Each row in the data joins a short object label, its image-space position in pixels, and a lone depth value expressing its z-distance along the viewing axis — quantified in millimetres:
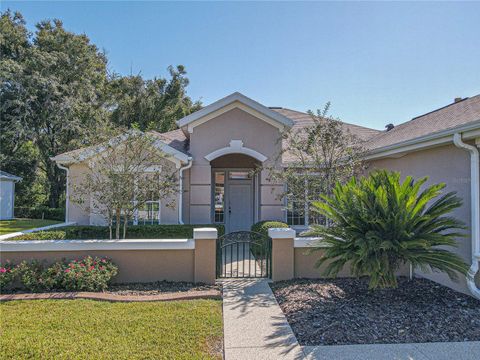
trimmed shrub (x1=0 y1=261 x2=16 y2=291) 6652
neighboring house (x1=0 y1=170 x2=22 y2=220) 22266
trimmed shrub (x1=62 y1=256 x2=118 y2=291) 6609
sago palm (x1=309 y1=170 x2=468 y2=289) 5734
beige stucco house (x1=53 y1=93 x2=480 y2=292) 6906
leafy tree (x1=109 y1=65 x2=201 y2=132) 31562
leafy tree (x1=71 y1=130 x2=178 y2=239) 8750
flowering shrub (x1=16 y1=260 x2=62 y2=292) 6609
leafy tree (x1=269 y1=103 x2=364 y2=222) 9594
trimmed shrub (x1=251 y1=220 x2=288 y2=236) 10755
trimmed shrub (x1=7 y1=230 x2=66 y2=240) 8756
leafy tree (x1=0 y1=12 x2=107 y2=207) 24484
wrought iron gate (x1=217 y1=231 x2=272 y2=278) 7910
